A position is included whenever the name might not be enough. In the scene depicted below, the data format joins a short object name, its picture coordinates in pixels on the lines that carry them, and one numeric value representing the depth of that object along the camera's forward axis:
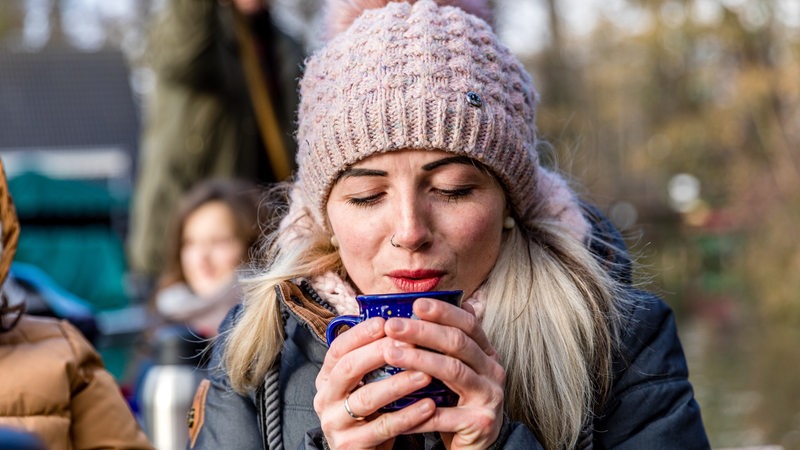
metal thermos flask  4.25
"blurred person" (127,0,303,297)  5.48
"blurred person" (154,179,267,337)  5.52
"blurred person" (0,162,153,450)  2.76
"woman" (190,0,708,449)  2.39
